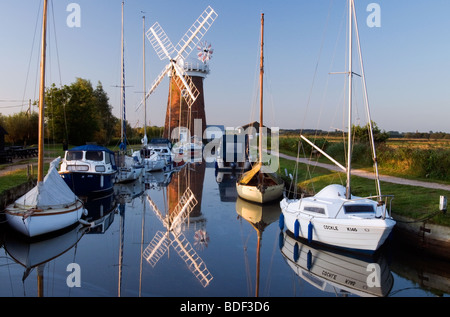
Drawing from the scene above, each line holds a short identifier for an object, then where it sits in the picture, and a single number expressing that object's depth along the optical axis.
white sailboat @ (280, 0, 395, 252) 12.00
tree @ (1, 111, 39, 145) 46.34
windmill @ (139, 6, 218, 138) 53.94
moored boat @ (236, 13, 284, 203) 20.14
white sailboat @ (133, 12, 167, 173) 36.64
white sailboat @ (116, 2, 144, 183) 28.12
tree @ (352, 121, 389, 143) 34.72
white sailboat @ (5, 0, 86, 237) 12.93
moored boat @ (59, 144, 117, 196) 20.75
